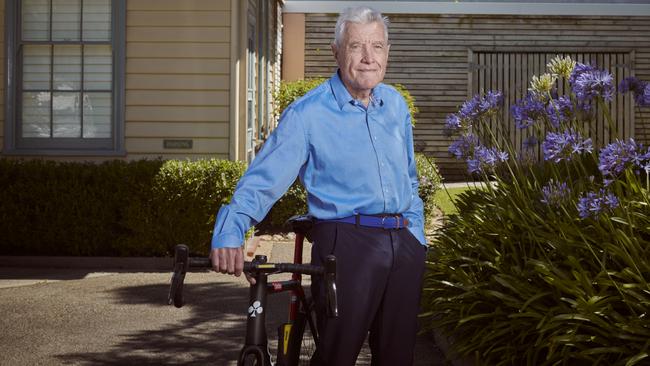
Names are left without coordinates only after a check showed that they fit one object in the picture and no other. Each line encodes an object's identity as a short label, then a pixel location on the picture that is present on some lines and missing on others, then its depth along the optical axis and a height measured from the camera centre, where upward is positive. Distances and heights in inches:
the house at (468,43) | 841.5 +126.5
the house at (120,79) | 455.8 +49.9
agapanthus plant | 200.4 -13.7
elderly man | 147.7 +0.6
